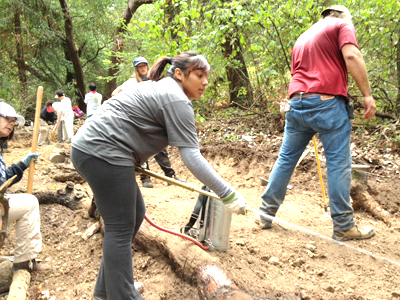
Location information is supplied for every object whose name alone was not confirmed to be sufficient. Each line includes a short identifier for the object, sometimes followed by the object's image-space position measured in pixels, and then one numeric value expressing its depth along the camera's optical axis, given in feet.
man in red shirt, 9.81
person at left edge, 9.17
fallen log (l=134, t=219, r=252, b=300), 7.26
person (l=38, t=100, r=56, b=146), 33.22
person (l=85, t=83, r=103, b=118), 31.55
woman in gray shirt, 6.23
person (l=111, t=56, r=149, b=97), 16.26
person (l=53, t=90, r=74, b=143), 32.01
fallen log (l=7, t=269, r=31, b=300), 8.26
